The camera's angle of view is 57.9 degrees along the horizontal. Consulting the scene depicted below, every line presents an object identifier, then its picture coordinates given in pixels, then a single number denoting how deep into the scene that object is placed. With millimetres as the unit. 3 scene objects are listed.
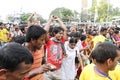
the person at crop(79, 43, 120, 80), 1003
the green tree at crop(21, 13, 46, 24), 17243
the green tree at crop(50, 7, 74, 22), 19426
